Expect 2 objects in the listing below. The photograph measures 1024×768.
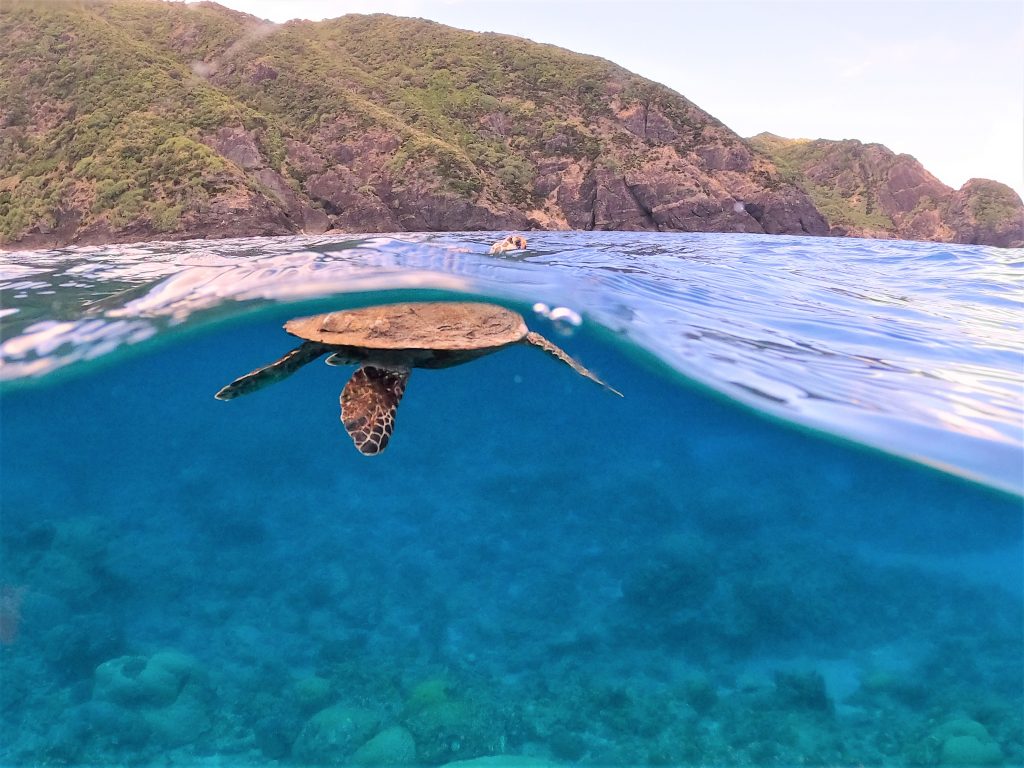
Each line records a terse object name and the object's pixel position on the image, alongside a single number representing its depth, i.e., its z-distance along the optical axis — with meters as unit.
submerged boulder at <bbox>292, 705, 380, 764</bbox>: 5.61
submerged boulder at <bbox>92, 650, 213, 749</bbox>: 5.81
